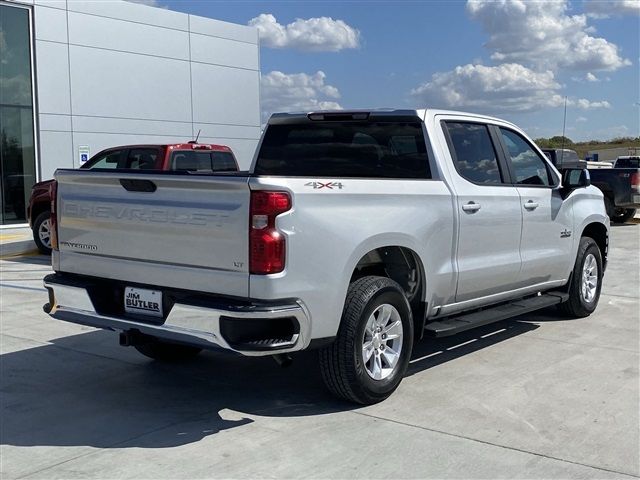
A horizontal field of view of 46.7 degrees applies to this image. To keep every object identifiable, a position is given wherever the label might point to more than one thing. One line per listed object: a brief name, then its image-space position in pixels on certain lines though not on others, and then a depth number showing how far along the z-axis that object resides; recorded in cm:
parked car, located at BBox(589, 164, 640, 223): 1911
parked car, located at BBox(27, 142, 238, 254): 1176
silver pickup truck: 444
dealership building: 1944
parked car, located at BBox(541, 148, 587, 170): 2796
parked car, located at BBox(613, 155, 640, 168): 2646
